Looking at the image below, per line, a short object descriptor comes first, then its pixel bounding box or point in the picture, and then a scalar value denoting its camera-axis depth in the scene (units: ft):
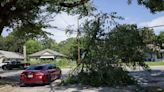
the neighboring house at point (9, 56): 97.25
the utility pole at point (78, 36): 27.65
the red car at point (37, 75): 27.91
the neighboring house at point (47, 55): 111.06
